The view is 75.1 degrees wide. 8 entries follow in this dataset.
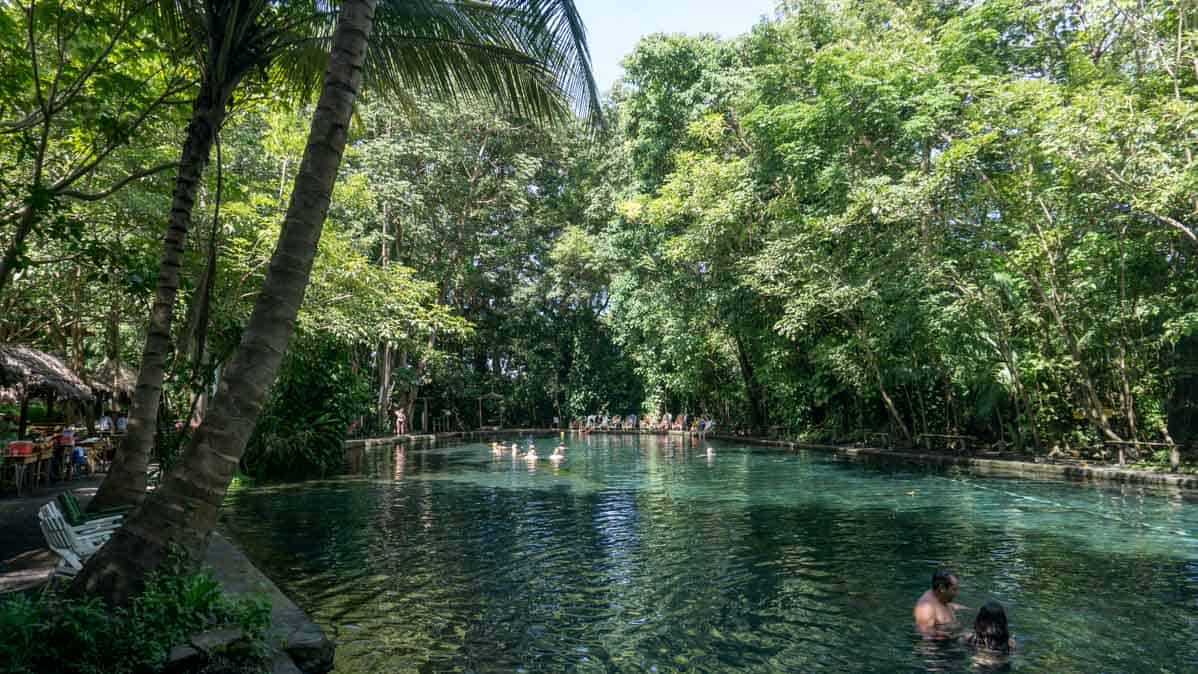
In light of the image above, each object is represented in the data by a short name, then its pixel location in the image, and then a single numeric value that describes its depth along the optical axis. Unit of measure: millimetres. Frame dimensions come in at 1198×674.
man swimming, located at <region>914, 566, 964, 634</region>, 6762
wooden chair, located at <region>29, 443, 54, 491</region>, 14039
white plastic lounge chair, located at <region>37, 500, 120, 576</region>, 5918
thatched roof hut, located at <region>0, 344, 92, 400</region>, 14031
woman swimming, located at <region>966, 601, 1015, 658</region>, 6258
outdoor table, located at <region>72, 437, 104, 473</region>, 17703
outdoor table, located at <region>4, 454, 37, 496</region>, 13148
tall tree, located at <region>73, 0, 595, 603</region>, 4730
